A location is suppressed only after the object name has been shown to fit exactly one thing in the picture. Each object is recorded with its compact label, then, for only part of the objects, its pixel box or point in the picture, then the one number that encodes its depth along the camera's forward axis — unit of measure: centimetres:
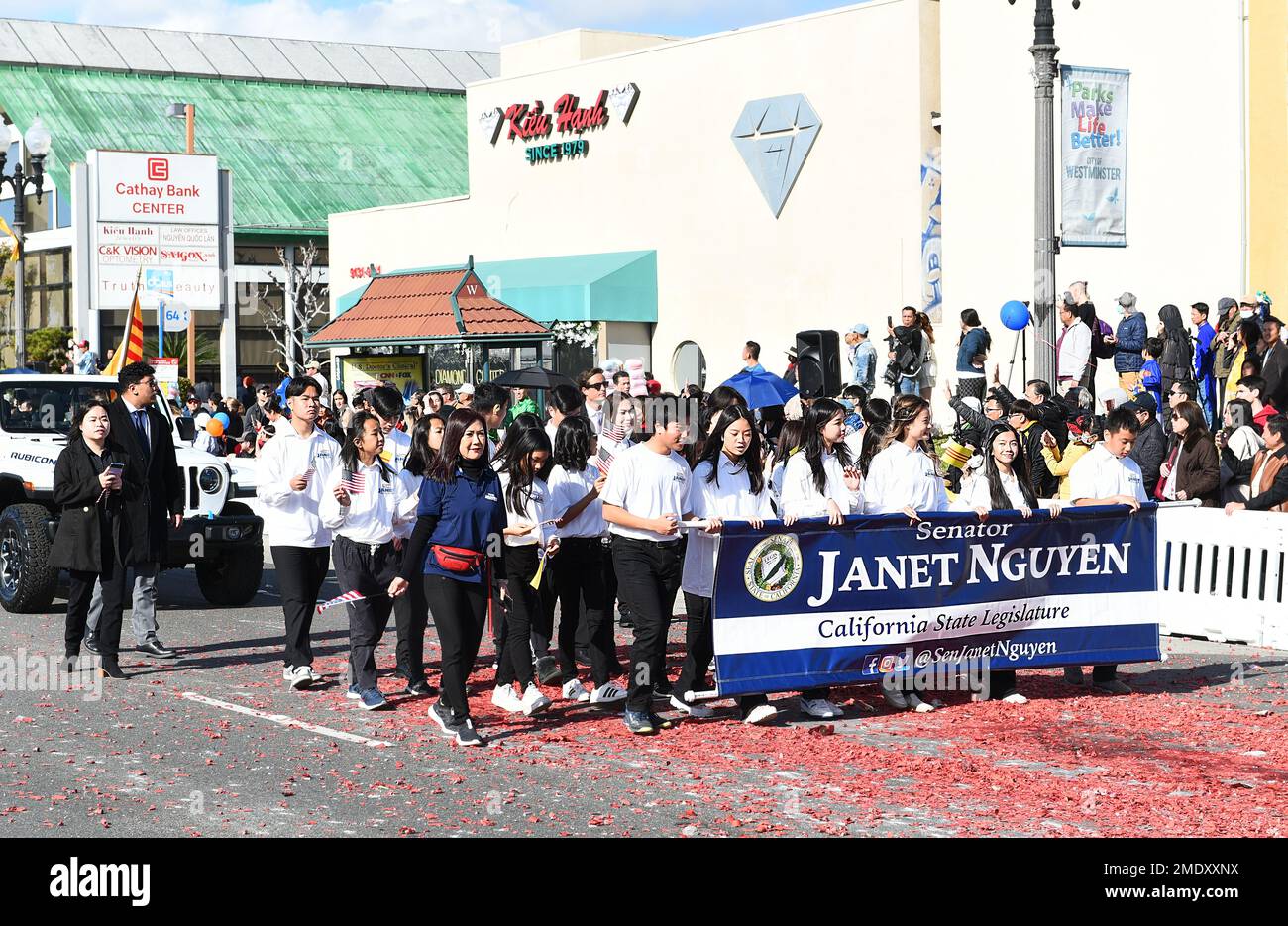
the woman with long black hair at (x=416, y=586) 1010
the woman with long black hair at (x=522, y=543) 988
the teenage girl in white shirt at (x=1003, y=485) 1055
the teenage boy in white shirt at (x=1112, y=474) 1119
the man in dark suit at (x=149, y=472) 1180
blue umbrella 1518
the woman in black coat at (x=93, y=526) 1129
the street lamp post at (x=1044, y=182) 1516
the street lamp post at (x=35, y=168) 2469
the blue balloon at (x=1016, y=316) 2148
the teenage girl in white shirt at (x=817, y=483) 1001
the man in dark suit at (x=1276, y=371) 1734
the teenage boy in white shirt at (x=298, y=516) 1059
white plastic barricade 1293
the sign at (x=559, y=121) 3422
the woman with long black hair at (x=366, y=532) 1016
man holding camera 2220
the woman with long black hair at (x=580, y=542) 1034
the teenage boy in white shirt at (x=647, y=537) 938
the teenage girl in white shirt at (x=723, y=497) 971
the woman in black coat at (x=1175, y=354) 1927
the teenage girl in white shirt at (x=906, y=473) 1052
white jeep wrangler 1401
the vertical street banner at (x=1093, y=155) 1730
